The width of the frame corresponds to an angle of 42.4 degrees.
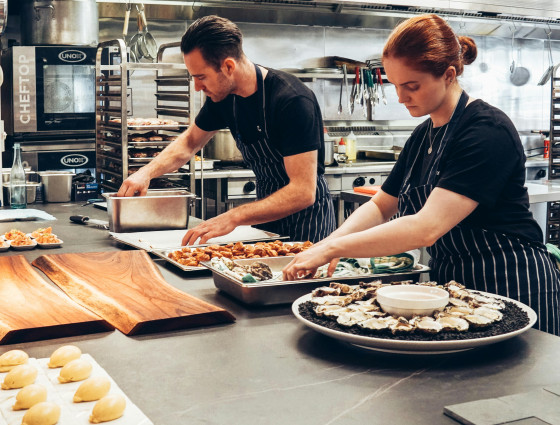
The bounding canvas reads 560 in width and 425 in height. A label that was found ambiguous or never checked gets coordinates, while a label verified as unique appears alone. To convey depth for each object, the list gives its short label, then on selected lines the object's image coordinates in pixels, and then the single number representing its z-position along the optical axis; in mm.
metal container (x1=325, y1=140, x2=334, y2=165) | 5686
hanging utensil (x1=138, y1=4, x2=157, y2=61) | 5746
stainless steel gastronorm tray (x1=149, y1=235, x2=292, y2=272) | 2166
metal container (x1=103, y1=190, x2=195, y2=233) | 2891
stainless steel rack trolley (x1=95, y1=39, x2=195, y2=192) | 4102
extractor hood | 5938
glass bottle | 3607
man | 2633
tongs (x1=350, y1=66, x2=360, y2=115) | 6355
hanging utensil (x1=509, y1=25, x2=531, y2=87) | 7621
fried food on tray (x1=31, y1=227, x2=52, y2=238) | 2746
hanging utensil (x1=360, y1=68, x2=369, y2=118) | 6352
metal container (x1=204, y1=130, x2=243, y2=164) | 5562
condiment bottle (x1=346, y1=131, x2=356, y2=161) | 6332
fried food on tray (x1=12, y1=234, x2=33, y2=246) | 2635
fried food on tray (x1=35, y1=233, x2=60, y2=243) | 2684
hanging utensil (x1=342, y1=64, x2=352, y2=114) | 6240
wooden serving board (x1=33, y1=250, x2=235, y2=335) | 1630
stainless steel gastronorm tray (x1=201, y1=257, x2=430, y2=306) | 1767
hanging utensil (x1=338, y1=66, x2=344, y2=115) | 6524
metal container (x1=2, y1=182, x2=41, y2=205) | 3959
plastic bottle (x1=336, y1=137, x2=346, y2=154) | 6250
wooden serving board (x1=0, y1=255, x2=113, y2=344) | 1550
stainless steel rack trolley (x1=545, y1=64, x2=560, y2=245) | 5508
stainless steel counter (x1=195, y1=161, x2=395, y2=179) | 5270
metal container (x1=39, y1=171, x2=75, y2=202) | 3945
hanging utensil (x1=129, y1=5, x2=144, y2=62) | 5734
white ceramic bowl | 1467
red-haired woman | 1778
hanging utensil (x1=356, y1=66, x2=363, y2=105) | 6355
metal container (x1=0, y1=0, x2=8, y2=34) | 3635
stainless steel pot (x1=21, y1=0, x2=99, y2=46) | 5008
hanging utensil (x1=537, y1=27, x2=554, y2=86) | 7062
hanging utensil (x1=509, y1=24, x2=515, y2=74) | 7473
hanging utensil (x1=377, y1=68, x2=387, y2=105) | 6320
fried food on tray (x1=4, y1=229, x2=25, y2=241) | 2701
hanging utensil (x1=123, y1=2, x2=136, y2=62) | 5465
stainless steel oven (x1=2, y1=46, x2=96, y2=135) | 4895
